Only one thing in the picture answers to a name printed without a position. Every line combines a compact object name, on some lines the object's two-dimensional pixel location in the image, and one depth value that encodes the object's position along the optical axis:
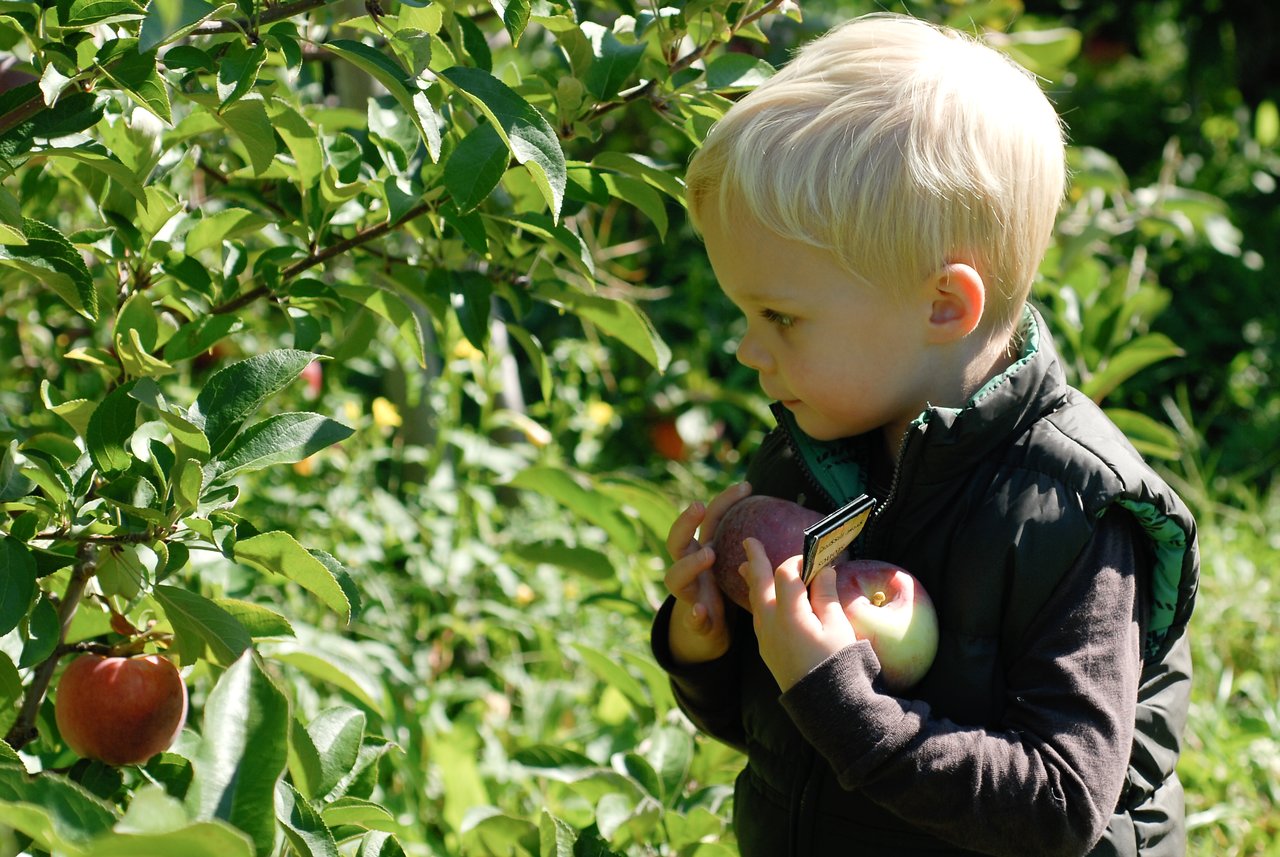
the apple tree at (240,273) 2.01
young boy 2.04
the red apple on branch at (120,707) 2.10
